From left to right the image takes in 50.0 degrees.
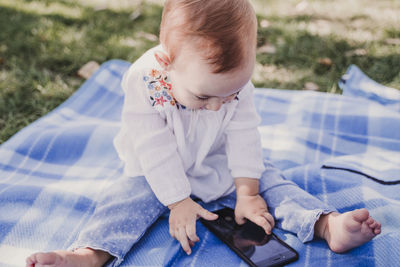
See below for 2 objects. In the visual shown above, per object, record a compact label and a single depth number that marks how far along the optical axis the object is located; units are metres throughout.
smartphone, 1.29
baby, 1.14
